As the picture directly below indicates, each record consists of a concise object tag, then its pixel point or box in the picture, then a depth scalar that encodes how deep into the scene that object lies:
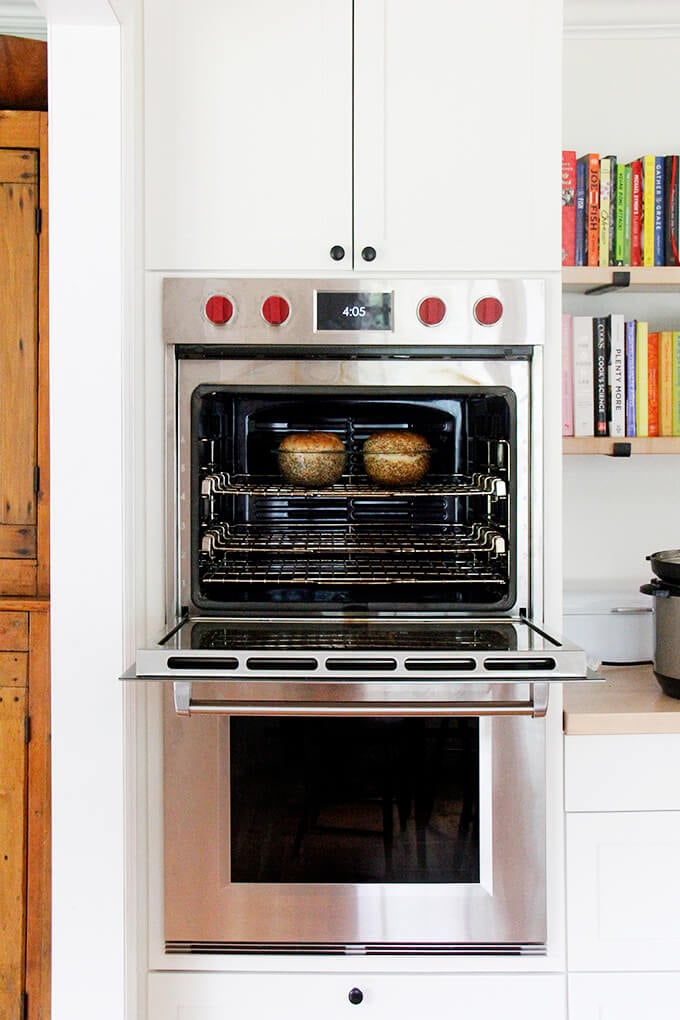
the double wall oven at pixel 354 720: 1.60
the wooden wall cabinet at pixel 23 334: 1.62
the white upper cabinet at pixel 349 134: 1.59
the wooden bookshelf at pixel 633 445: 2.00
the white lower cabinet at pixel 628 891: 1.59
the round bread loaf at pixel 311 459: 1.63
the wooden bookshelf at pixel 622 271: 1.96
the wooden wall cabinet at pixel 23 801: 1.62
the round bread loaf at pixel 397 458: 1.64
